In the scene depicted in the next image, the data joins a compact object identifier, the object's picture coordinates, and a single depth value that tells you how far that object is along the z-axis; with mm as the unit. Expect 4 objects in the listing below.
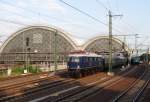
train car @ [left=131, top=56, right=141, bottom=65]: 71685
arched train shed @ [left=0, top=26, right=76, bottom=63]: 97159
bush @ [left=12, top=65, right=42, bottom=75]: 36415
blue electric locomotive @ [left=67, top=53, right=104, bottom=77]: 29055
